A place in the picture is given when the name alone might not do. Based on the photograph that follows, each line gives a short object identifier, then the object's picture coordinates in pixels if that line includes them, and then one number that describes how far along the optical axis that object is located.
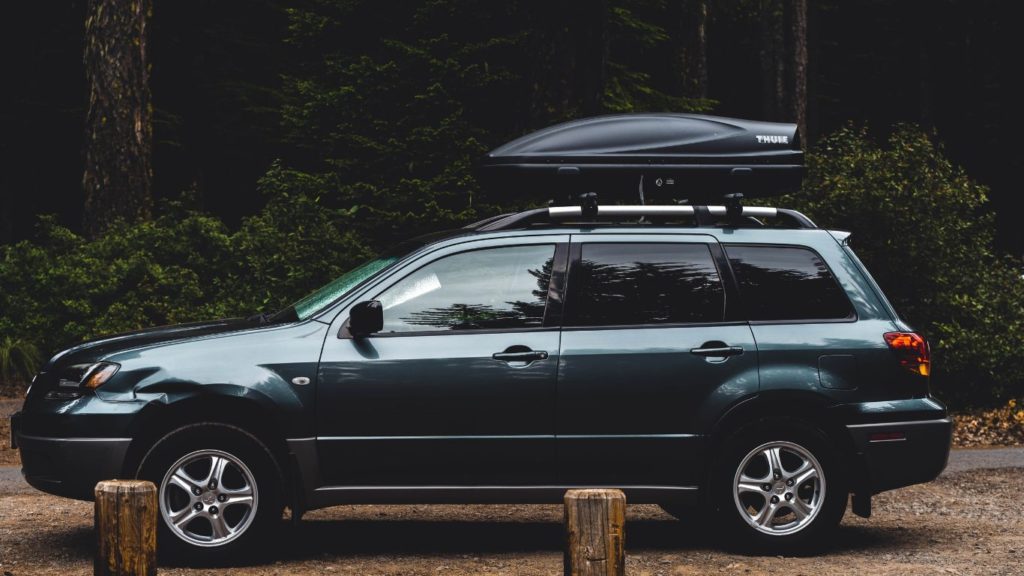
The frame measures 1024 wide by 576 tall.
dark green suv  6.80
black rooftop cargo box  7.64
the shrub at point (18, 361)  14.35
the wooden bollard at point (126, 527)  4.70
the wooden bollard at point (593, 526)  4.66
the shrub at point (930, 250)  13.70
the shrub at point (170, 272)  14.49
